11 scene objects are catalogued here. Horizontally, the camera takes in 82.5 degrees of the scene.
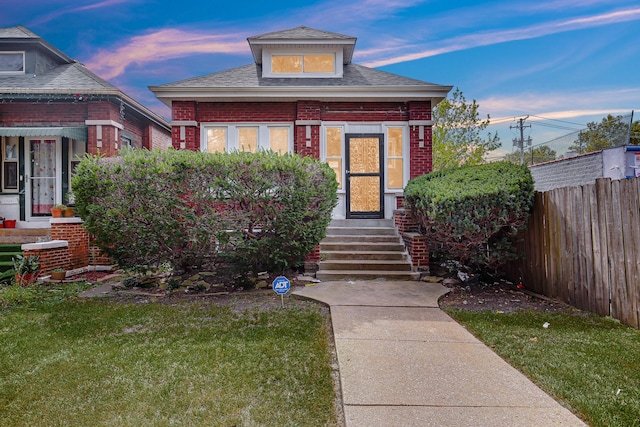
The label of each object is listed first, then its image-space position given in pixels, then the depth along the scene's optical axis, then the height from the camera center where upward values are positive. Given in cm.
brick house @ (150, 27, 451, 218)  929 +235
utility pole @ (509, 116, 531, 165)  3588 +857
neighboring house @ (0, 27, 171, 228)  929 +228
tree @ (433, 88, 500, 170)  1714 +422
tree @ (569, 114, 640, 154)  1798 +531
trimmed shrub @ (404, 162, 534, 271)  532 +11
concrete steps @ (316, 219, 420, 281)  668 -70
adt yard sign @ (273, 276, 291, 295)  473 -85
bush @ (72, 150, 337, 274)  554 +25
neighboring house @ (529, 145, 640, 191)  1338 +199
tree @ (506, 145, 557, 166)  3341 +623
